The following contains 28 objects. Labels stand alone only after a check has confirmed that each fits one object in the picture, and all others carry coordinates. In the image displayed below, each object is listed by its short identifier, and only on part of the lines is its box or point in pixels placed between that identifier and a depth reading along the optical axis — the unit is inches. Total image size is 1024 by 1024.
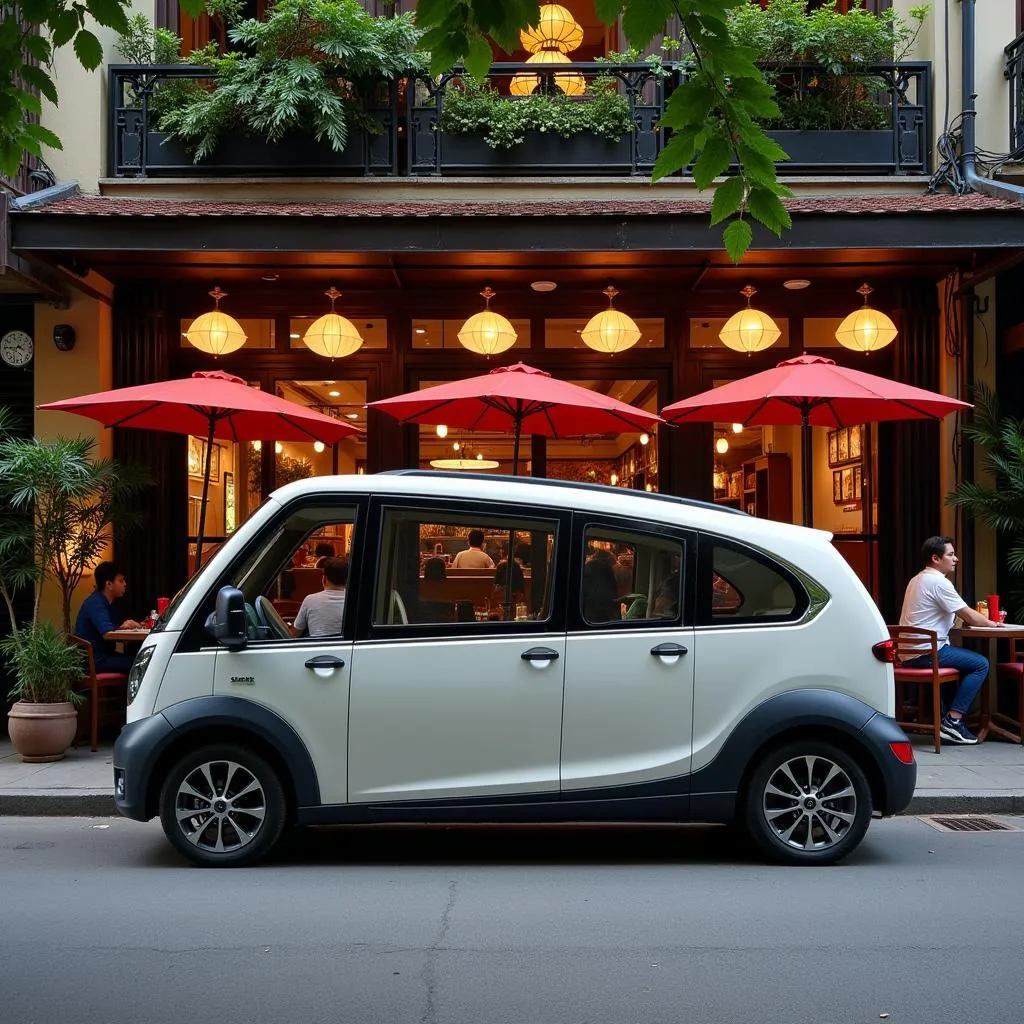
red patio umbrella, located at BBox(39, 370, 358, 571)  383.2
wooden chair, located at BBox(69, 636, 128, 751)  407.5
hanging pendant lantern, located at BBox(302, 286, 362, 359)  457.4
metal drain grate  311.4
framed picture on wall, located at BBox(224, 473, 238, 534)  486.6
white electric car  257.9
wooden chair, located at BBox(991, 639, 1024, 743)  420.8
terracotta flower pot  382.0
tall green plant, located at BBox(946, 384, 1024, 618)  433.1
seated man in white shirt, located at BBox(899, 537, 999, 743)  409.1
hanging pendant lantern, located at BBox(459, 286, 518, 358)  458.6
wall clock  473.4
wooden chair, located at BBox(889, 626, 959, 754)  400.5
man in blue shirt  419.8
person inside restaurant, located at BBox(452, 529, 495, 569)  262.4
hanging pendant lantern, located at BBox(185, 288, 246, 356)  458.6
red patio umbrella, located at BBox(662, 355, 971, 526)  376.8
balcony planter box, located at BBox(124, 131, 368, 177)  476.7
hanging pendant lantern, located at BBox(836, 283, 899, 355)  453.7
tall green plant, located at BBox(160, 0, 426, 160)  455.8
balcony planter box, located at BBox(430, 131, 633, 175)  481.1
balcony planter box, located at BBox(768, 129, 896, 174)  478.0
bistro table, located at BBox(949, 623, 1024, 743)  408.2
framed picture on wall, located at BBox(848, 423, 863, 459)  491.2
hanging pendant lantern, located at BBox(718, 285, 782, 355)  458.6
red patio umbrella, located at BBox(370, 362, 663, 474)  385.4
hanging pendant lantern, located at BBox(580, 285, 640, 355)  459.2
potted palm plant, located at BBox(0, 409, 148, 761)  384.2
